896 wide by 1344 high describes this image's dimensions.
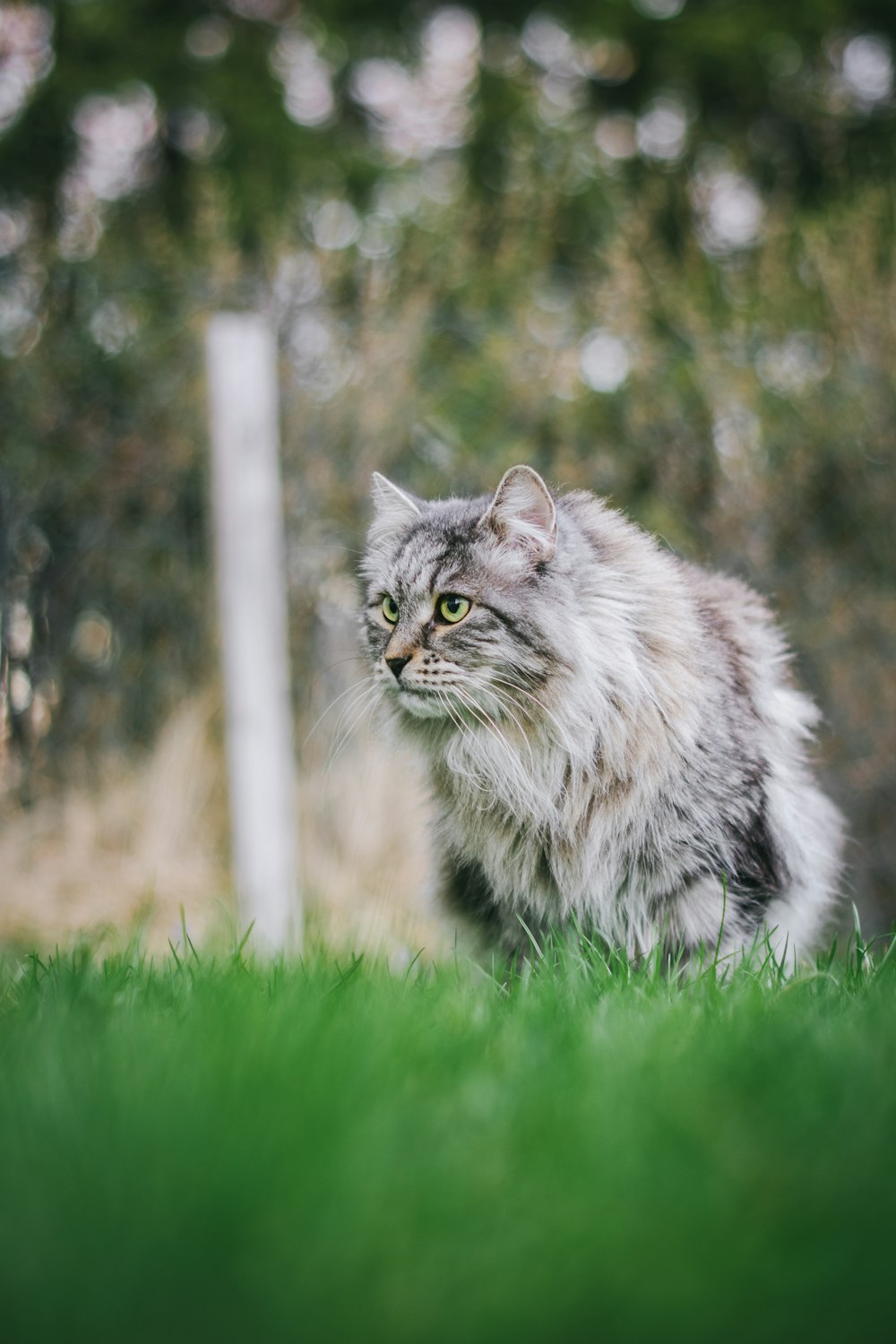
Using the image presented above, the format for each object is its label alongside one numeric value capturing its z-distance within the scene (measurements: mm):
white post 4512
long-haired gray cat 2627
